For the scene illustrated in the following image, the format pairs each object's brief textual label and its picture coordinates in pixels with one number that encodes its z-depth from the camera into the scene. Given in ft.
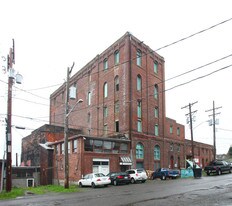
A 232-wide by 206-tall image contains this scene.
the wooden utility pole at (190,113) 100.15
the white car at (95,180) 67.98
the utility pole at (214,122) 117.47
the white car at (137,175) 75.67
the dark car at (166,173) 82.50
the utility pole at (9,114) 50.95
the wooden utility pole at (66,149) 58.35
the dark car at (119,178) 71.50
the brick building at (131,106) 98.13
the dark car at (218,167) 89.47
